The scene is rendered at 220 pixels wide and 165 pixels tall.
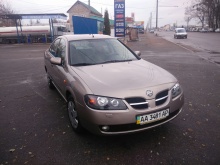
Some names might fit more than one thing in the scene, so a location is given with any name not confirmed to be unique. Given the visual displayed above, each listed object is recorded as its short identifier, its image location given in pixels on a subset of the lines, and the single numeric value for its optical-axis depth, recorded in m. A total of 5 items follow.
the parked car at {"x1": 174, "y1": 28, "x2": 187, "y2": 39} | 32.19
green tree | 31.70
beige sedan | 2.66
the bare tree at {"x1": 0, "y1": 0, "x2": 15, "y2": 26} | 42.43
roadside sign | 18.81
